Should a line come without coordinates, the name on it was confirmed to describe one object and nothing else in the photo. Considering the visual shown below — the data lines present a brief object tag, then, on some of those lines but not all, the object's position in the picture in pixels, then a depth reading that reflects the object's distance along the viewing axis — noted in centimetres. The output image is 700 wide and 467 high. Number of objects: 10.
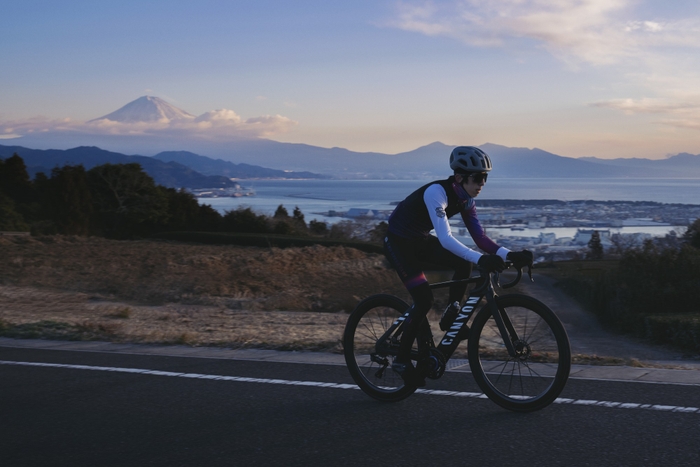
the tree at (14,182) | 5328
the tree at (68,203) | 4669
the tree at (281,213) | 4728
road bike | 469
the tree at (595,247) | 4344
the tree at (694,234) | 3246
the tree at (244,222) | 4481
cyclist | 476
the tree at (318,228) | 4780
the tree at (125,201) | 4978
